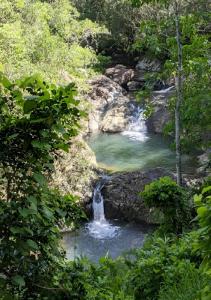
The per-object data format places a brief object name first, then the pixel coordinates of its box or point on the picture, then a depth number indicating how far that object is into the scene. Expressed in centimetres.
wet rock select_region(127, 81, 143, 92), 2634
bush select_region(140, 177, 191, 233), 751
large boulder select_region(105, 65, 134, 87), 2682
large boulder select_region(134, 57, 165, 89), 2644
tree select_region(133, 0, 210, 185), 1006
